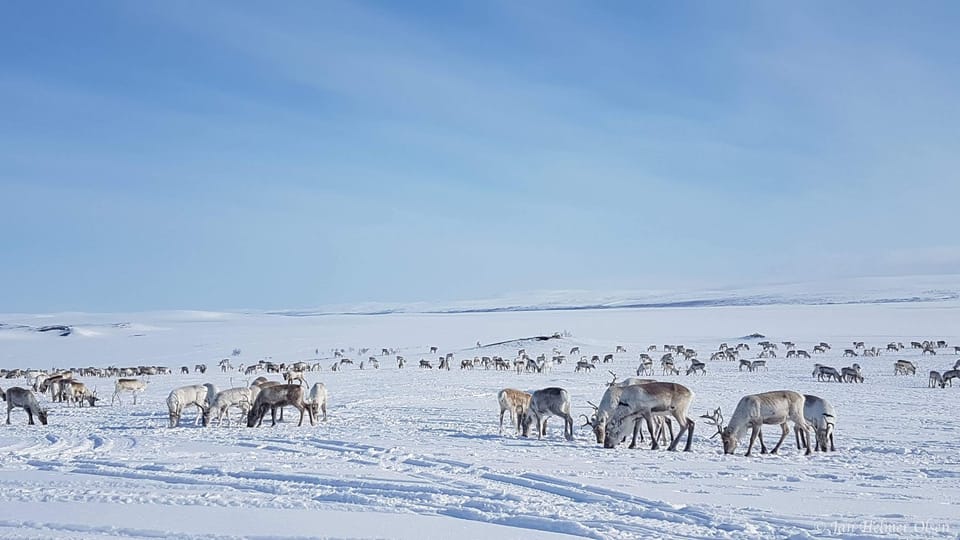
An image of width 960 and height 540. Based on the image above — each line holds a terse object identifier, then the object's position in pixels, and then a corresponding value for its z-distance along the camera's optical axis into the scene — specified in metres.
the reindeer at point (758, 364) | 42.38
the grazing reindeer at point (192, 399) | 20.88
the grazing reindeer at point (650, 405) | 16.19
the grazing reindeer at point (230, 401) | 21.25
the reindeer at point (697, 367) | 40.82
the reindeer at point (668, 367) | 42.56
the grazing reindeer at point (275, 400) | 20.81
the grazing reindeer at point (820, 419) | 15.81
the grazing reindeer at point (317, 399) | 21.08
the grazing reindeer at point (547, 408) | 18.03
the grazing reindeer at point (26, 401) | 22.34
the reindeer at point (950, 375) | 32.66
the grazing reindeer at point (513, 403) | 19.31
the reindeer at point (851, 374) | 35.47
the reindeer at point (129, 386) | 30.26
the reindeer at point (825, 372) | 35.72
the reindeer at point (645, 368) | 42.44
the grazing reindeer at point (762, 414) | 15.59
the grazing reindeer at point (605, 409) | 17.20
